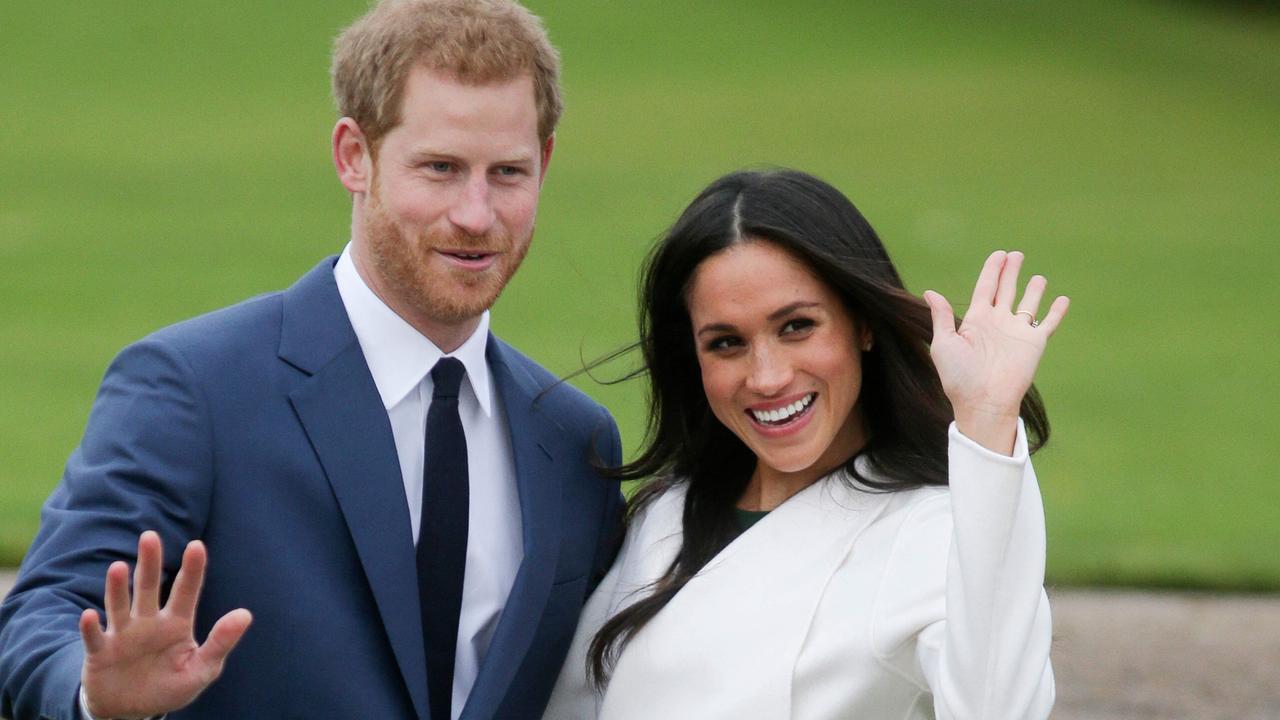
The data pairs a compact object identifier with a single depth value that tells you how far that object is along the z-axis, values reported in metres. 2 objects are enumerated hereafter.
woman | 6.16
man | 6.23
